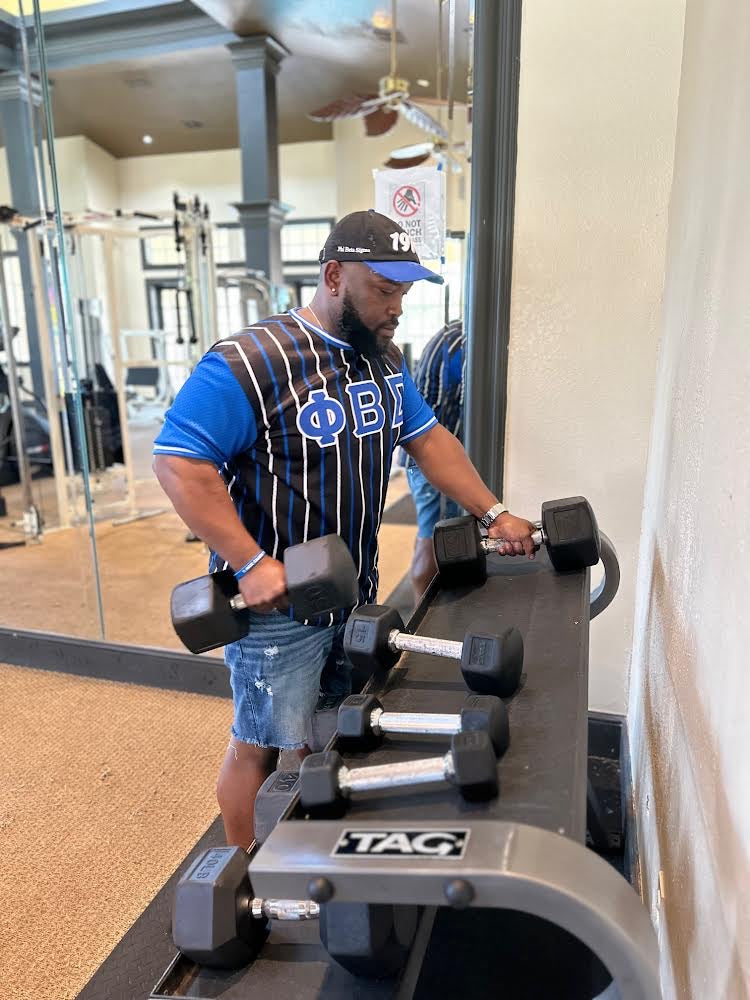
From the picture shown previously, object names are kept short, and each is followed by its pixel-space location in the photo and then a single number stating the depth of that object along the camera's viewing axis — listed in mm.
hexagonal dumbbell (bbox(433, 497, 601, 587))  1432
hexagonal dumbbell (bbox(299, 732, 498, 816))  777
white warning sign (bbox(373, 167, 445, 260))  2199
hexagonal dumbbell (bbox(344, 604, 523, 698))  990
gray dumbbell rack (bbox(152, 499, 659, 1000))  656
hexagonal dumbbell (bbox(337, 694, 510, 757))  853
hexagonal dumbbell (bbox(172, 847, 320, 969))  880
